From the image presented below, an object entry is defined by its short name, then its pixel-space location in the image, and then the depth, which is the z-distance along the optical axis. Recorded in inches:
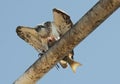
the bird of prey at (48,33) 713.0
